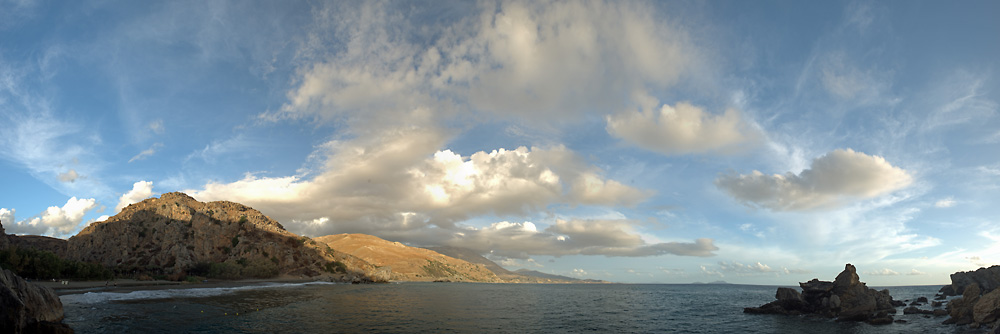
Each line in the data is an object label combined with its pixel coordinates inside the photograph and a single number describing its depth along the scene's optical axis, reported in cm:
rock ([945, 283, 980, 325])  4681
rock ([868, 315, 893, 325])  5038
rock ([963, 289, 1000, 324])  4097
